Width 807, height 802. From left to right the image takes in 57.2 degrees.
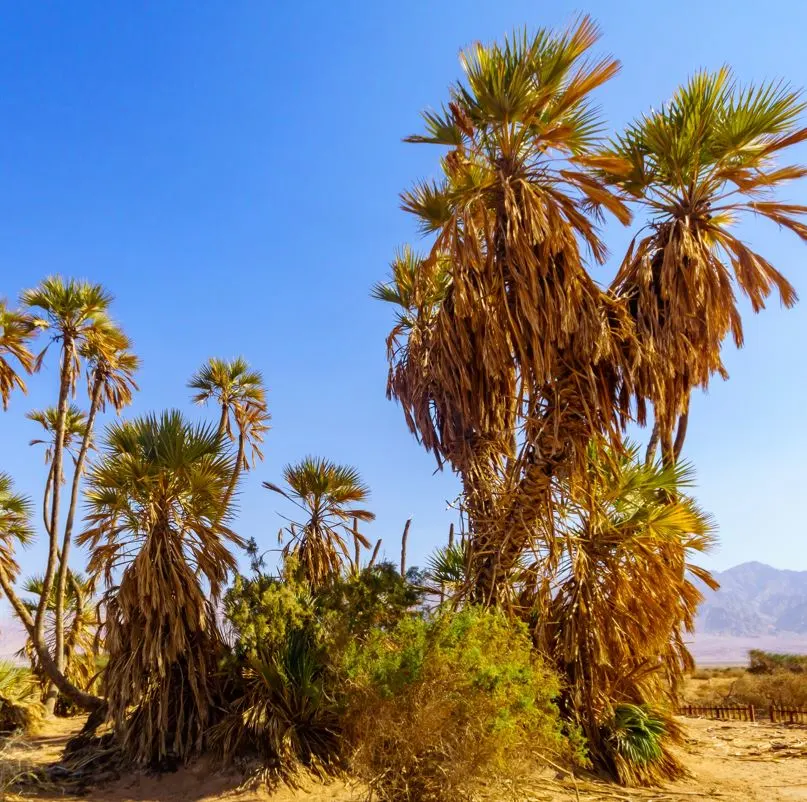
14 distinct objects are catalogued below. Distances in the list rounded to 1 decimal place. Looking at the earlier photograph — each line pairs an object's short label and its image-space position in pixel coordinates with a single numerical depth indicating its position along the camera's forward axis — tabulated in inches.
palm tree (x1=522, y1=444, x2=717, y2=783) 424.5
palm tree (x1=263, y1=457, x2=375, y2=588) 599.5
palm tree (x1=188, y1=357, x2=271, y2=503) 904.3
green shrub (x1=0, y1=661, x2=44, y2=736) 592.1
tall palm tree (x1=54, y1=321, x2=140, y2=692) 661.3
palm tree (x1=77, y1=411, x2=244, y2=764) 412.8
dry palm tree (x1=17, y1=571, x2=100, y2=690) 705.0
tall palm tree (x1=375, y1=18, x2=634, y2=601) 427.2
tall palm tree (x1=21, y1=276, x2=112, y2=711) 628.7
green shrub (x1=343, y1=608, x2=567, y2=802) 281.1
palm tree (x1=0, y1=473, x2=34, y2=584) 726.5
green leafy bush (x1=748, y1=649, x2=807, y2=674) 964.0
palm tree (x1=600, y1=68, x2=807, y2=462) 434.0
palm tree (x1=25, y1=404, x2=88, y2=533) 814.5
